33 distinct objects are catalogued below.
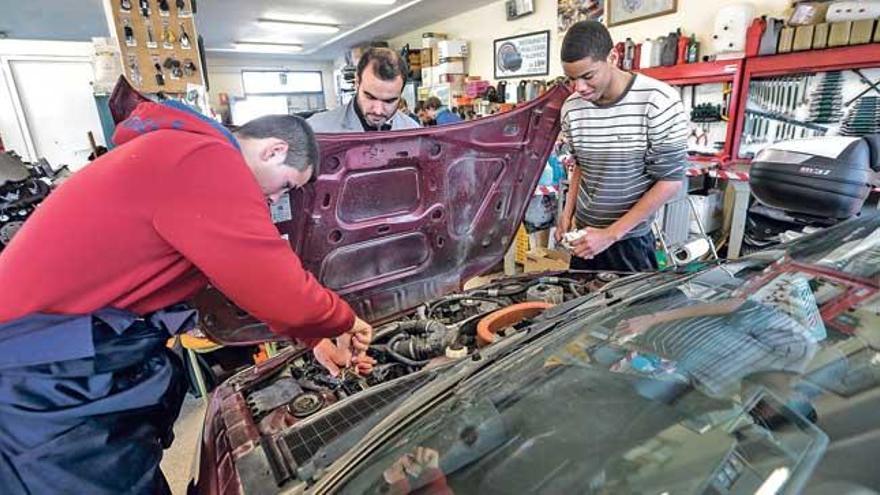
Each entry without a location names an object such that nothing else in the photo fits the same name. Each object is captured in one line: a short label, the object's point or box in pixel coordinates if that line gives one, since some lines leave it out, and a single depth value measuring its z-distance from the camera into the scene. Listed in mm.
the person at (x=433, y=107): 6054
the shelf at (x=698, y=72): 3604
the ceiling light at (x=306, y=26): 7441
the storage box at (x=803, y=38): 3116
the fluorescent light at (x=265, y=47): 9694
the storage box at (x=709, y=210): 3709
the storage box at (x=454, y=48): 6914
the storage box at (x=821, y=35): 3047
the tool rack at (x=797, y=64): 2957
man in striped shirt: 1788
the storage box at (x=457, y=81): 7125
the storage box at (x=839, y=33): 2969
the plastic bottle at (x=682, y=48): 3992
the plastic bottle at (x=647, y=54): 4191
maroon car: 604
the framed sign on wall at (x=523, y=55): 5809
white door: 4758
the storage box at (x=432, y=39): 7324
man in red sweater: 857
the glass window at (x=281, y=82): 12258
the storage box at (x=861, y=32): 2879
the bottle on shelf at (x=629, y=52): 4402
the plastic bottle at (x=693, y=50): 3955
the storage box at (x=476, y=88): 6625
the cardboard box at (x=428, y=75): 7547
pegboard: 2867
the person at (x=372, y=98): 2047
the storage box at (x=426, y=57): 7578
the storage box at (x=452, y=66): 7059
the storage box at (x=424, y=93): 7616
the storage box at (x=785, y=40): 3239
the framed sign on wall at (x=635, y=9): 4285
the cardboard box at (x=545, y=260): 3801
